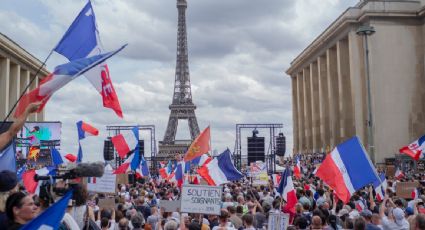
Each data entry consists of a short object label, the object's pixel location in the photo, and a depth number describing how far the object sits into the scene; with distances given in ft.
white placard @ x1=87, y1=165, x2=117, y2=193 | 45.27
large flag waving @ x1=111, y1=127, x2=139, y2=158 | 78.21
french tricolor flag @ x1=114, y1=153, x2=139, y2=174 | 75.25
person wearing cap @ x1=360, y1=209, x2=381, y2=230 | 29.89
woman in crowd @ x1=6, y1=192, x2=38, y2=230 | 14.70
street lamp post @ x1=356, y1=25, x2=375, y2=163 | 87.49
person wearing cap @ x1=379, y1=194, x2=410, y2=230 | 32.22
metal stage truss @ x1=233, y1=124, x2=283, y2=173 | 109.58
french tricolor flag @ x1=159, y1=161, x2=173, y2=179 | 103.15
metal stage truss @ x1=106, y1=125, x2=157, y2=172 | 152.01
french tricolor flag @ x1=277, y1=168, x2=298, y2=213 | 41.63
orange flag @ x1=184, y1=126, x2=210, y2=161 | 58.70
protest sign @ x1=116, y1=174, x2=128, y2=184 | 77.71
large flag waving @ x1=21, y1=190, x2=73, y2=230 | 12.70
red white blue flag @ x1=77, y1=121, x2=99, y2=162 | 68.53
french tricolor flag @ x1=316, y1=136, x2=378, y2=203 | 36.55
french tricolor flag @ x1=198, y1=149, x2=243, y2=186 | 55.36
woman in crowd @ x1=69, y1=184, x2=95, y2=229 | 17.15
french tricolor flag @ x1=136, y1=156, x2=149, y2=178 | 92.17
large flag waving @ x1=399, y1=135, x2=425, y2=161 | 76.54
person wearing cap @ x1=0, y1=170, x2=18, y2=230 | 16.11
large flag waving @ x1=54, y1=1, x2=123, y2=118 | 27.22
